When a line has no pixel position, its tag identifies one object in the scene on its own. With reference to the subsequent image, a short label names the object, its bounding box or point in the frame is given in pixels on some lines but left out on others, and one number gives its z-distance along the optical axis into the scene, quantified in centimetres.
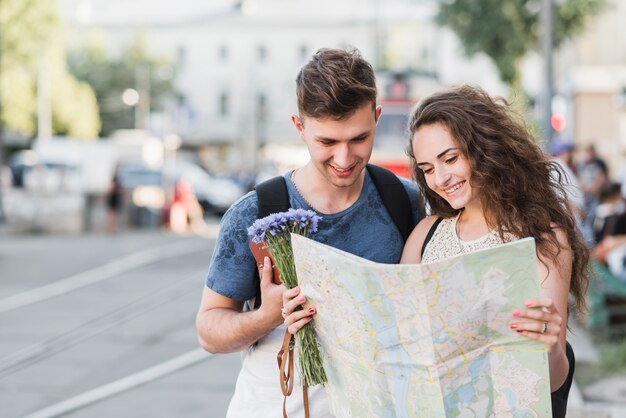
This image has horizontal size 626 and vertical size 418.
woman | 272
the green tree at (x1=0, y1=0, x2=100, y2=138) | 3042
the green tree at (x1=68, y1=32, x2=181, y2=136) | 6644
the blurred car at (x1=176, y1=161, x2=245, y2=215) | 3444
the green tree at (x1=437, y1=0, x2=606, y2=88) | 2498
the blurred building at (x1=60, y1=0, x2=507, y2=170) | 7912
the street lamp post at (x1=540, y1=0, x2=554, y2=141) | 1462
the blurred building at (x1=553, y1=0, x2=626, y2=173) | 3184
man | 281
